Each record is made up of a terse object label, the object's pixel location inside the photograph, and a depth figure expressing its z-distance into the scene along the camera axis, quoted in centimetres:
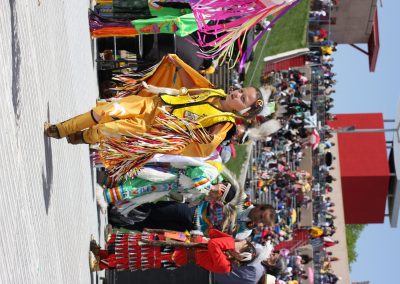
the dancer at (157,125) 764
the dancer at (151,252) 968
